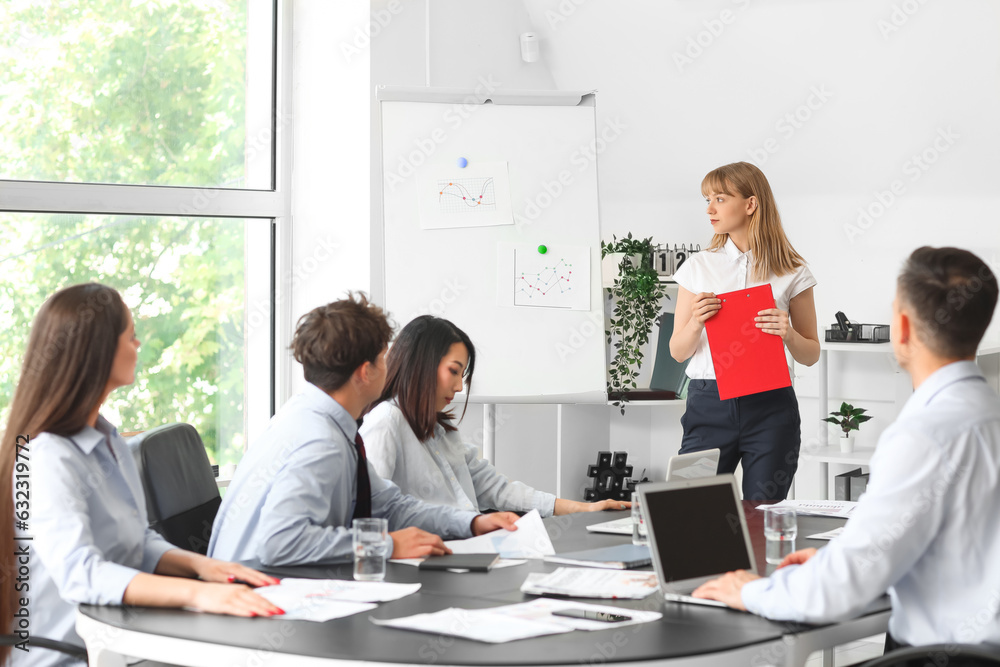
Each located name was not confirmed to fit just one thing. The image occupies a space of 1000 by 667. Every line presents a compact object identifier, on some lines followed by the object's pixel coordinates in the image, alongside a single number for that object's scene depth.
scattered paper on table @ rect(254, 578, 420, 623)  5.18
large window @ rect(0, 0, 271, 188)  7.20
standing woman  6.51
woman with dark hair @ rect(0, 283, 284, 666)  5.23
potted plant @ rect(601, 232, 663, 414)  7.93
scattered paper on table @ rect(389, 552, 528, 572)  5.56
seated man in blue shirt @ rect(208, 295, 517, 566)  5.51
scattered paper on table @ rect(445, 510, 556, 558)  5.64
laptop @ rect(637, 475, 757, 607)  5.29
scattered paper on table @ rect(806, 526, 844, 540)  5.74
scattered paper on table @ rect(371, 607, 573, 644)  5.07
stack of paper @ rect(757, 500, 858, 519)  6.04
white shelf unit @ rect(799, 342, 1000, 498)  7.57
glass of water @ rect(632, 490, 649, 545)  5.69
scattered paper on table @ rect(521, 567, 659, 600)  5.31
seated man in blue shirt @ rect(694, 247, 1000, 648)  5.09
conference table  4.79
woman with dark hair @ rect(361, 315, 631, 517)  6.14
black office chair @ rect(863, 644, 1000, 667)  4.94
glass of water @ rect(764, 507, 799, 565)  5.58
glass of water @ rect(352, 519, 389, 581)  5.42
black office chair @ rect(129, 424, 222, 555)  5.76
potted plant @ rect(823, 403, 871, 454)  7.70
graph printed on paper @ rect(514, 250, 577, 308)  7.29
